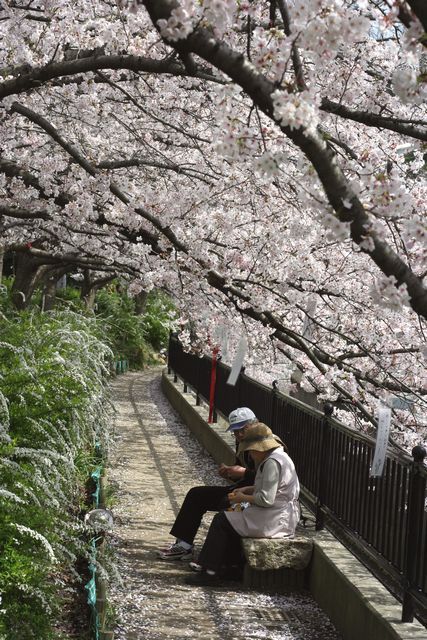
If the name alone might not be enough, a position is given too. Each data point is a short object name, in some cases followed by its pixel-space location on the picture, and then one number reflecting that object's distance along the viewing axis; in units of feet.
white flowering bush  13.63
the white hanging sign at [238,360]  23.71
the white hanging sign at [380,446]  16.88
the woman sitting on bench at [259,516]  20.90
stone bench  20.51
